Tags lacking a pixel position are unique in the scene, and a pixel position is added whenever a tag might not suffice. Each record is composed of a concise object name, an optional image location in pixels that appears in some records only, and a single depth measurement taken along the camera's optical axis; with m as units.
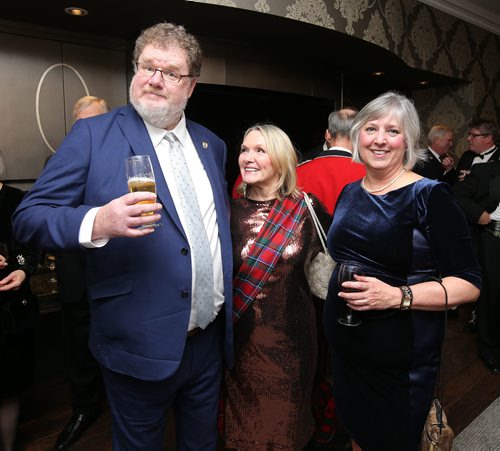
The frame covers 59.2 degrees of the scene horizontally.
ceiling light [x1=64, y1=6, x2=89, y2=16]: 2.71
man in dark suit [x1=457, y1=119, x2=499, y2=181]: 4.05
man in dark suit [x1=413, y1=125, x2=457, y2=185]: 4.54
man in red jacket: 2.38
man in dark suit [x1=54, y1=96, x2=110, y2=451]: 2.33
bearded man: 1.20
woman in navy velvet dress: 1.37
